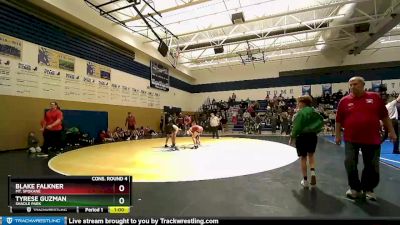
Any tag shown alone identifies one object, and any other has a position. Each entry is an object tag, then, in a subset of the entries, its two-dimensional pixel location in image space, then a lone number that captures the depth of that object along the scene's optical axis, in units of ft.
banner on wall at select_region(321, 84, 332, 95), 61.81
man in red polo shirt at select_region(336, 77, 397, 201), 9.80
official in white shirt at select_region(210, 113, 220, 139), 43.78
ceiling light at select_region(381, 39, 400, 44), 51.01
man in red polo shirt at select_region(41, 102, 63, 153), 23.62
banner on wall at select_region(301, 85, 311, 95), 63.62
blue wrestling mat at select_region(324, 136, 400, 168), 16.99
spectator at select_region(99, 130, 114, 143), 37.88
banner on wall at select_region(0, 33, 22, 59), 25.98
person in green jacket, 11.69
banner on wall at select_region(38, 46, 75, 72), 30.40
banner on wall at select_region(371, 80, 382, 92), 57.37
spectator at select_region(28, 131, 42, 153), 27.81
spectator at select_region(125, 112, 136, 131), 43.91
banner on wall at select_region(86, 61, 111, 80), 37.68
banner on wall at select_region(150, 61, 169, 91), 54.34
